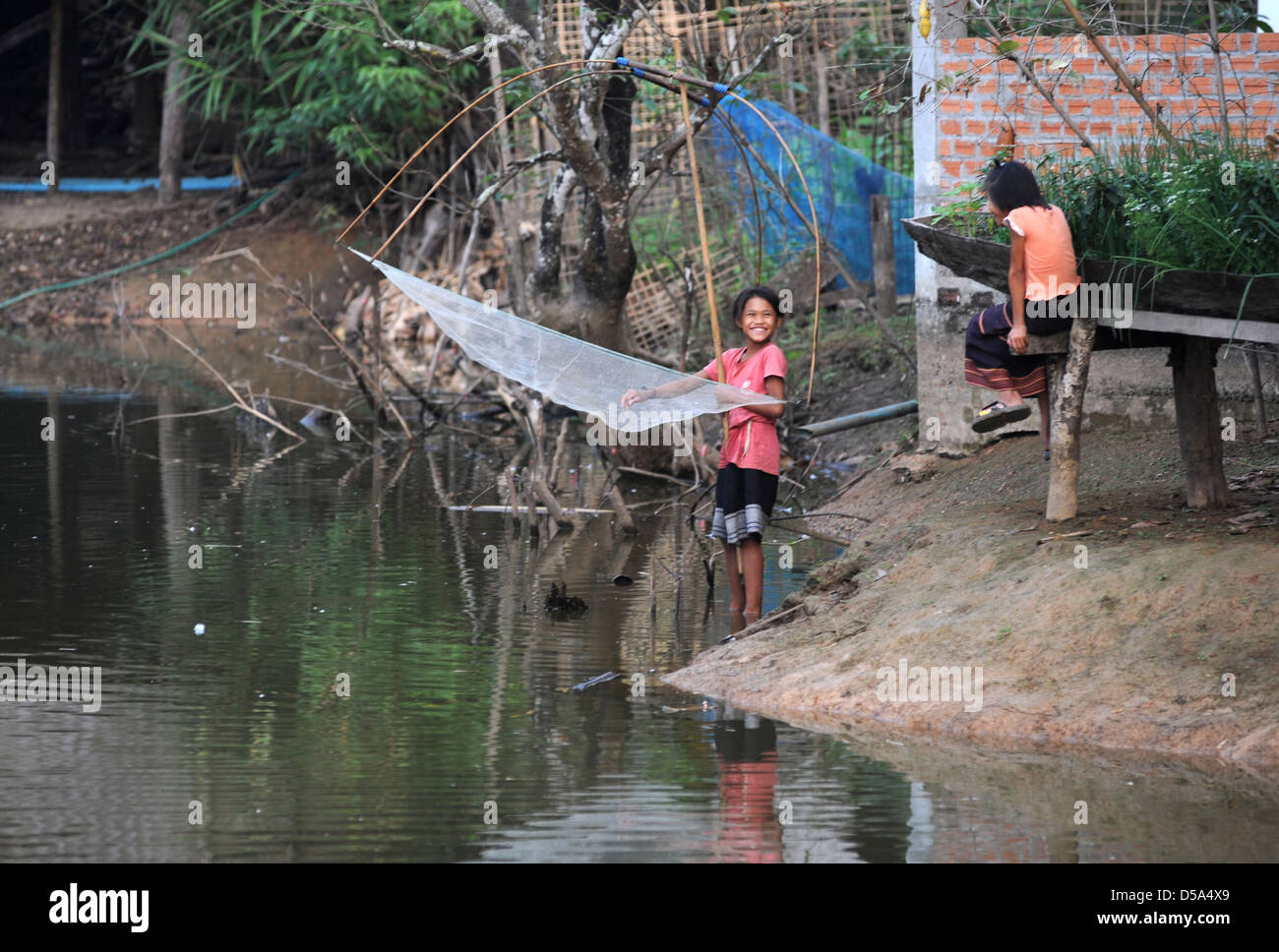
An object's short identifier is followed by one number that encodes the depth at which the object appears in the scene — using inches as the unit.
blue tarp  521.0
